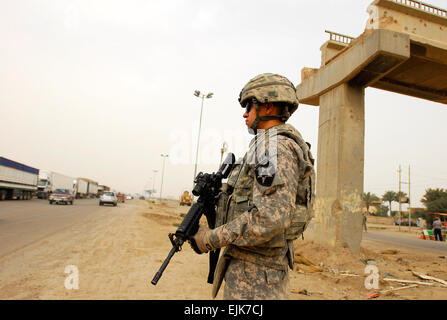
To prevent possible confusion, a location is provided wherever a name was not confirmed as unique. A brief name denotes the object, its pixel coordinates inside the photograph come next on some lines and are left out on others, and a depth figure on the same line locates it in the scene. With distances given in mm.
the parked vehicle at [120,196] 47844
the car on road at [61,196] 25094
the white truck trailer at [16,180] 23859
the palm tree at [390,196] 62156
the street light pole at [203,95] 26375
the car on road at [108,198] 28625
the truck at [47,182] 35531
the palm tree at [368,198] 58406
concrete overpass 6895
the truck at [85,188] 48469
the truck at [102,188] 77412
